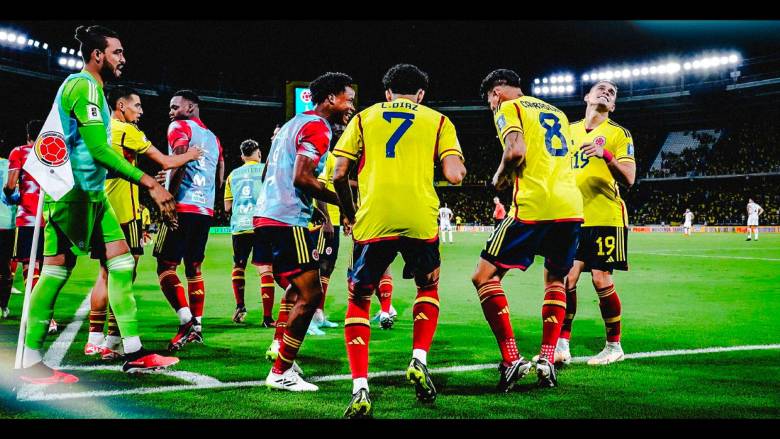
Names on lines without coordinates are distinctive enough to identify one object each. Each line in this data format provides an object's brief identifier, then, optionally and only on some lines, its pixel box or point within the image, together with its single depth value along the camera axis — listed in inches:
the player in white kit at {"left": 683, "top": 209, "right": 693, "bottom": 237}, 1342.3
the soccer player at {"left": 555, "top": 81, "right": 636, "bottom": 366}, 197.9
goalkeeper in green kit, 158.7
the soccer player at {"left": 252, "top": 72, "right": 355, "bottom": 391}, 154.9
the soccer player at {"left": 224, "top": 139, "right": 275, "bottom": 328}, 285.6
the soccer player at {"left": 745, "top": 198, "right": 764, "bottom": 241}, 1081.4
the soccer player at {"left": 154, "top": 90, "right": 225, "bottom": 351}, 221.9
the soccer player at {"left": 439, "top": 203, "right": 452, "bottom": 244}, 1162.4
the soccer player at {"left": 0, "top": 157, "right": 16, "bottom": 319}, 303.1
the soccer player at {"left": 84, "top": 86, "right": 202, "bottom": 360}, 197.2
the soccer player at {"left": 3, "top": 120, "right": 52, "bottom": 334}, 289.3
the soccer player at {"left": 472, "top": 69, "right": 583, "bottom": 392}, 166.9
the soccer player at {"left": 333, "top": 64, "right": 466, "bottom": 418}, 147.6
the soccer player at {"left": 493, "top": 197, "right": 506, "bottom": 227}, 1078.4
